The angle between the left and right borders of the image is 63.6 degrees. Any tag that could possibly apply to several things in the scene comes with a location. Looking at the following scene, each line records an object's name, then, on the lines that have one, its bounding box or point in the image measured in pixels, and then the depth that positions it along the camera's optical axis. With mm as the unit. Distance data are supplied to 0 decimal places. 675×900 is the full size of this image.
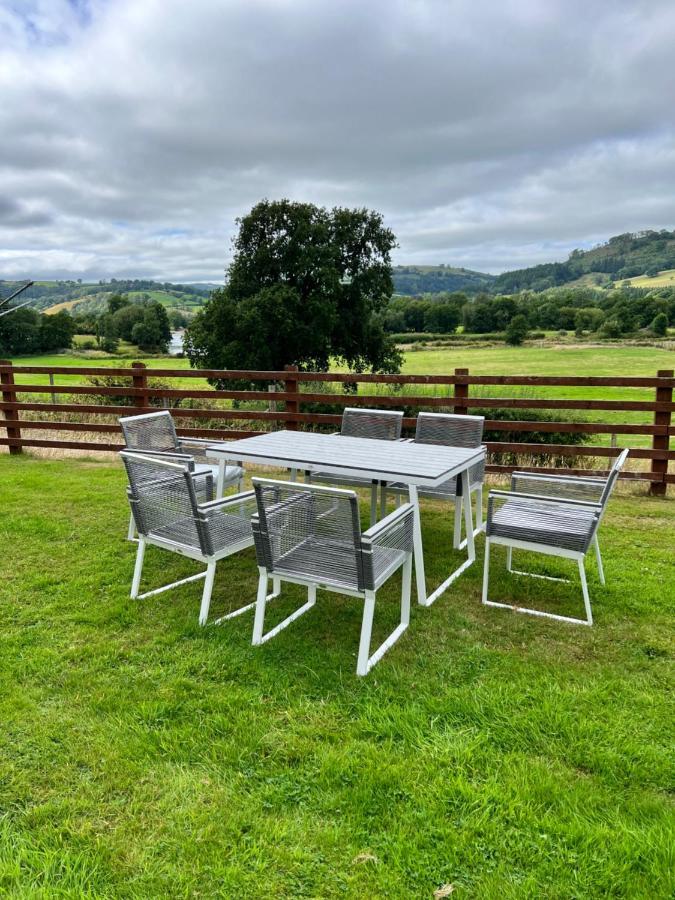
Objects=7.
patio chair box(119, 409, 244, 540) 3895
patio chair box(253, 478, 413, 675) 2379
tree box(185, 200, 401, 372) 17938
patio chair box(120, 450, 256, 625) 2857
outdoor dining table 3145
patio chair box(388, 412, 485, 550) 4082
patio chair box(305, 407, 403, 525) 4766
